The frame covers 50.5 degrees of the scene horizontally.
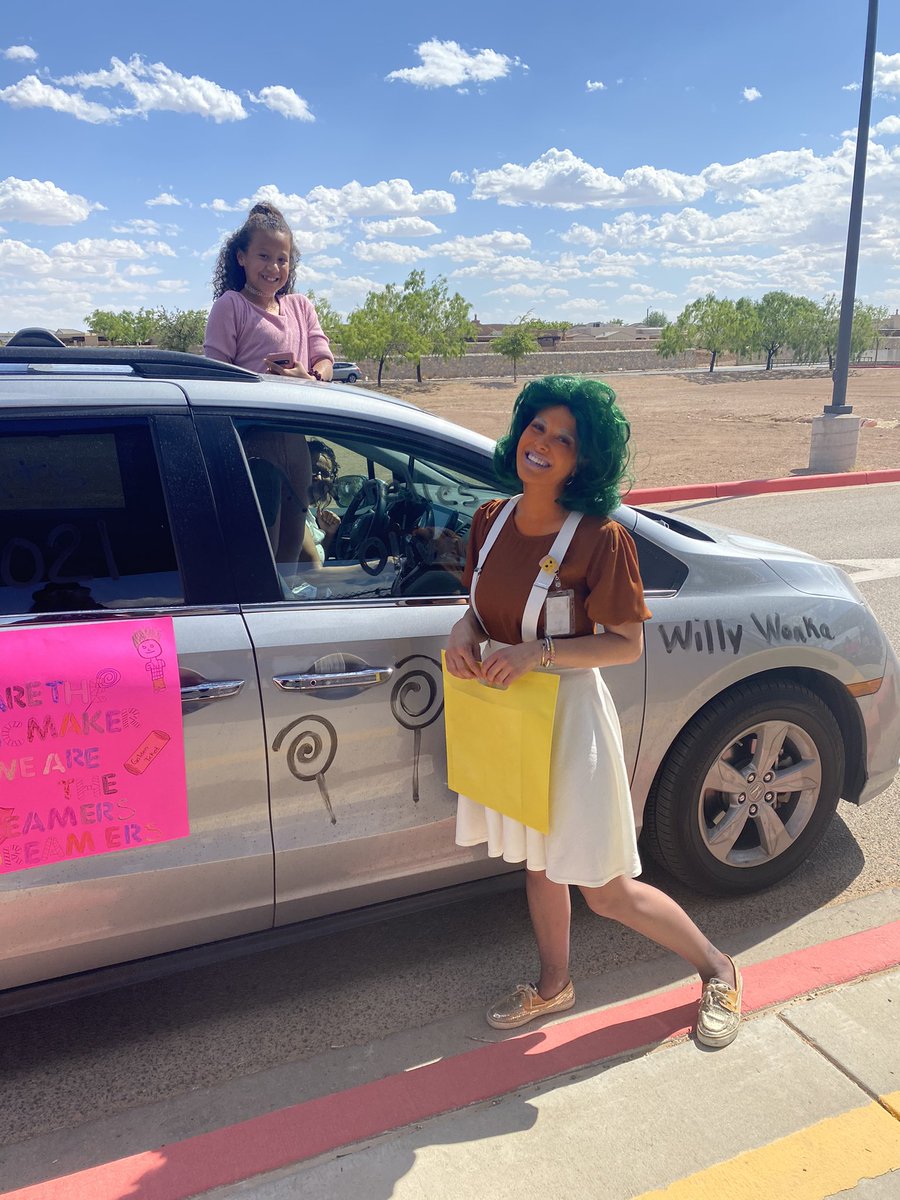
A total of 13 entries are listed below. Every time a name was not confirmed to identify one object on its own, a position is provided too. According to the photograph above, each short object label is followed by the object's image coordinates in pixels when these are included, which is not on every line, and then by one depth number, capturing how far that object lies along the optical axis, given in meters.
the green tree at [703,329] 82.25
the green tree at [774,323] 80.75
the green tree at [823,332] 76.81
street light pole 12.32
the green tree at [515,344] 67.56
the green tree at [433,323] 59.47
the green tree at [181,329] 57.22
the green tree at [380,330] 57.84
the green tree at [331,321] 59.41
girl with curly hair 3.68
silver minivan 2.21
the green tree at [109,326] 79.56
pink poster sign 2.07
